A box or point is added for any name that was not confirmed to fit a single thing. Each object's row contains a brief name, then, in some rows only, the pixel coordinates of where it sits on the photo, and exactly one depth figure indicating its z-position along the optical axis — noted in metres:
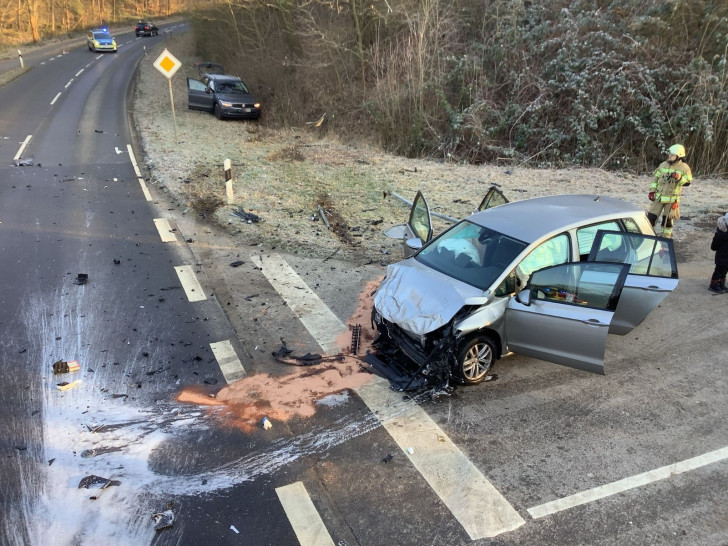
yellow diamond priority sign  14.67
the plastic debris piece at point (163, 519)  3.67
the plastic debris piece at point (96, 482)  4.00
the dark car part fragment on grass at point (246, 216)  10.11
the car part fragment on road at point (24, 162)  13.40
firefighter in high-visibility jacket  7.96
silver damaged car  4.94
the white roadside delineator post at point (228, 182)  10.61
